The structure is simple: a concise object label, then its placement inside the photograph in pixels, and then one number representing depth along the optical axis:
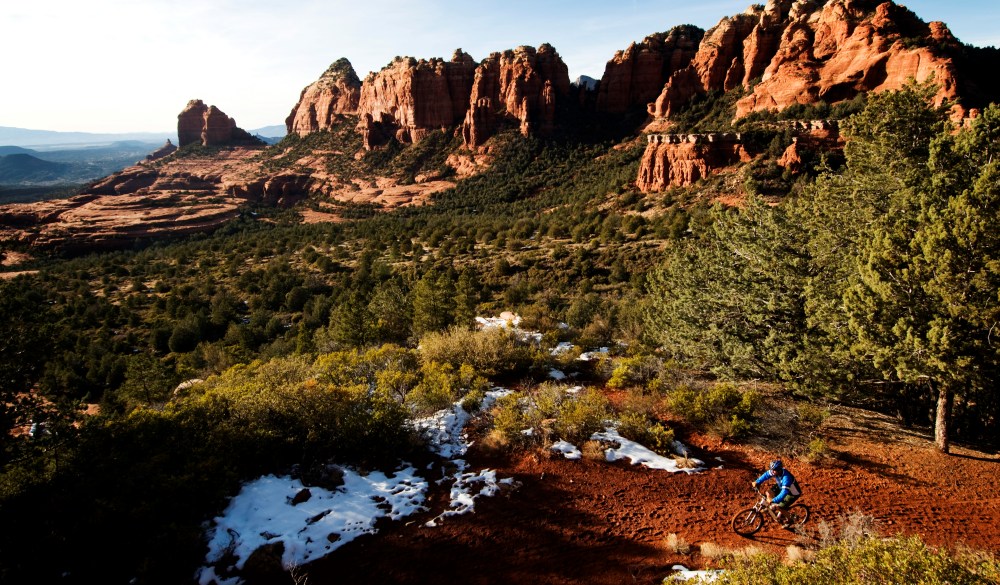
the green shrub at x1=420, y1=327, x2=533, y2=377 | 15.90
